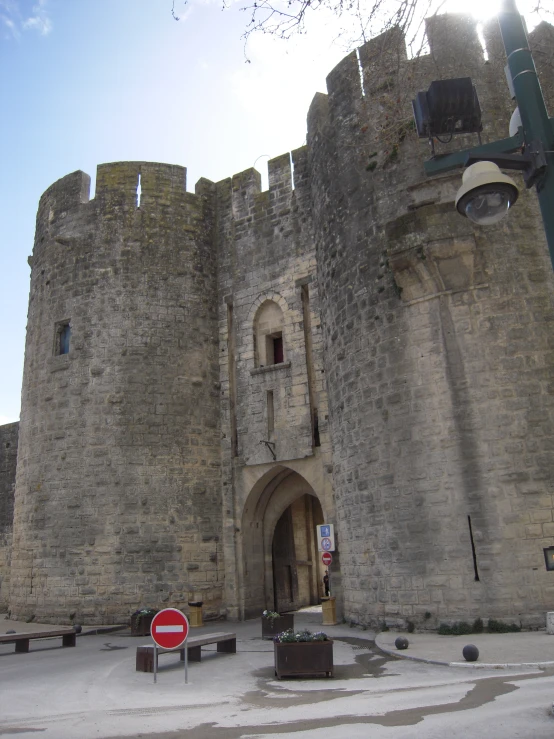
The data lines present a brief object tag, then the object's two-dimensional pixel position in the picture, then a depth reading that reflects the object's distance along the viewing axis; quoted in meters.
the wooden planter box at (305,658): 6.98
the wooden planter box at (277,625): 10.31
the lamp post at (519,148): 4.26
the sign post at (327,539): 12.07
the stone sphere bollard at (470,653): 6.84
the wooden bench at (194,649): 7.86
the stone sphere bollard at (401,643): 8.02
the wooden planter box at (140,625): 11.82
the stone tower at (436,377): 9.18
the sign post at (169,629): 6.72
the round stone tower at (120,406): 13.49
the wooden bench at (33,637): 9.73
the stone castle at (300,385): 9.56
